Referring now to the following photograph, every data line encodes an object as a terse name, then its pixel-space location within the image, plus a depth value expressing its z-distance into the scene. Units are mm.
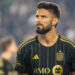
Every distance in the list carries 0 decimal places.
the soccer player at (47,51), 11406
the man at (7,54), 16391
